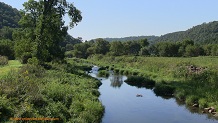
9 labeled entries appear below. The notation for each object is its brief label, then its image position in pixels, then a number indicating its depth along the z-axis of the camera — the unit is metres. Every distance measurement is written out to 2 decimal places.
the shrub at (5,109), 15.27
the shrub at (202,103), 29.94
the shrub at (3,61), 45.24
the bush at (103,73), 63.14
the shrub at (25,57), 52.29
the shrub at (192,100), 31.92
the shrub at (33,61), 42.79
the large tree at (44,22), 49.31
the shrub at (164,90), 38.94
